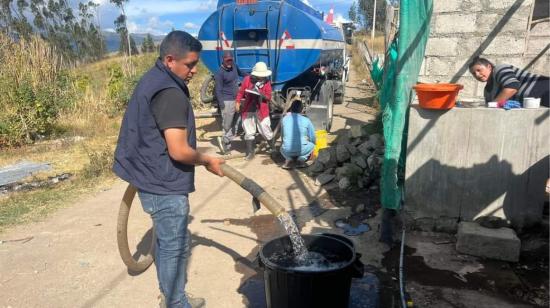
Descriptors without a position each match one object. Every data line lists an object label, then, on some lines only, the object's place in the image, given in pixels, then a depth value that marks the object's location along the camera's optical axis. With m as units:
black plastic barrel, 2.24
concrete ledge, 3.62
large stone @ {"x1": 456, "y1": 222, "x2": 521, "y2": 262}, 3.49
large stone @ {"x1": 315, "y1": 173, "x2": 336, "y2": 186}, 5.74
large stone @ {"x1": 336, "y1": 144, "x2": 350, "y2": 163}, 6.08
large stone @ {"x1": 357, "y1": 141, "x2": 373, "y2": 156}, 5.87
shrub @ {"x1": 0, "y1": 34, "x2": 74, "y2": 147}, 8.20
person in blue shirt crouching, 6.33
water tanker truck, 7.50
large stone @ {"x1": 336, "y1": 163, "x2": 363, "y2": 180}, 5.51
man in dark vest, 2.27
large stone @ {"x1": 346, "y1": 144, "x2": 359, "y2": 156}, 6.10
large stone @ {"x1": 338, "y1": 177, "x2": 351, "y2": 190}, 5.45
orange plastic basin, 3.63
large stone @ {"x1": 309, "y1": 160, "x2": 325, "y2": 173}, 6.10
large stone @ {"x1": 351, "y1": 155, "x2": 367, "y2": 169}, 5.59
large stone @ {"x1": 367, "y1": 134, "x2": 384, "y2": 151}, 5.95
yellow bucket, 6.96
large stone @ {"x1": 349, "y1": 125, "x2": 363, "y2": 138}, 6.75
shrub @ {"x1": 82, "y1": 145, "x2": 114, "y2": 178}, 6.39
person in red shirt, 6.84
